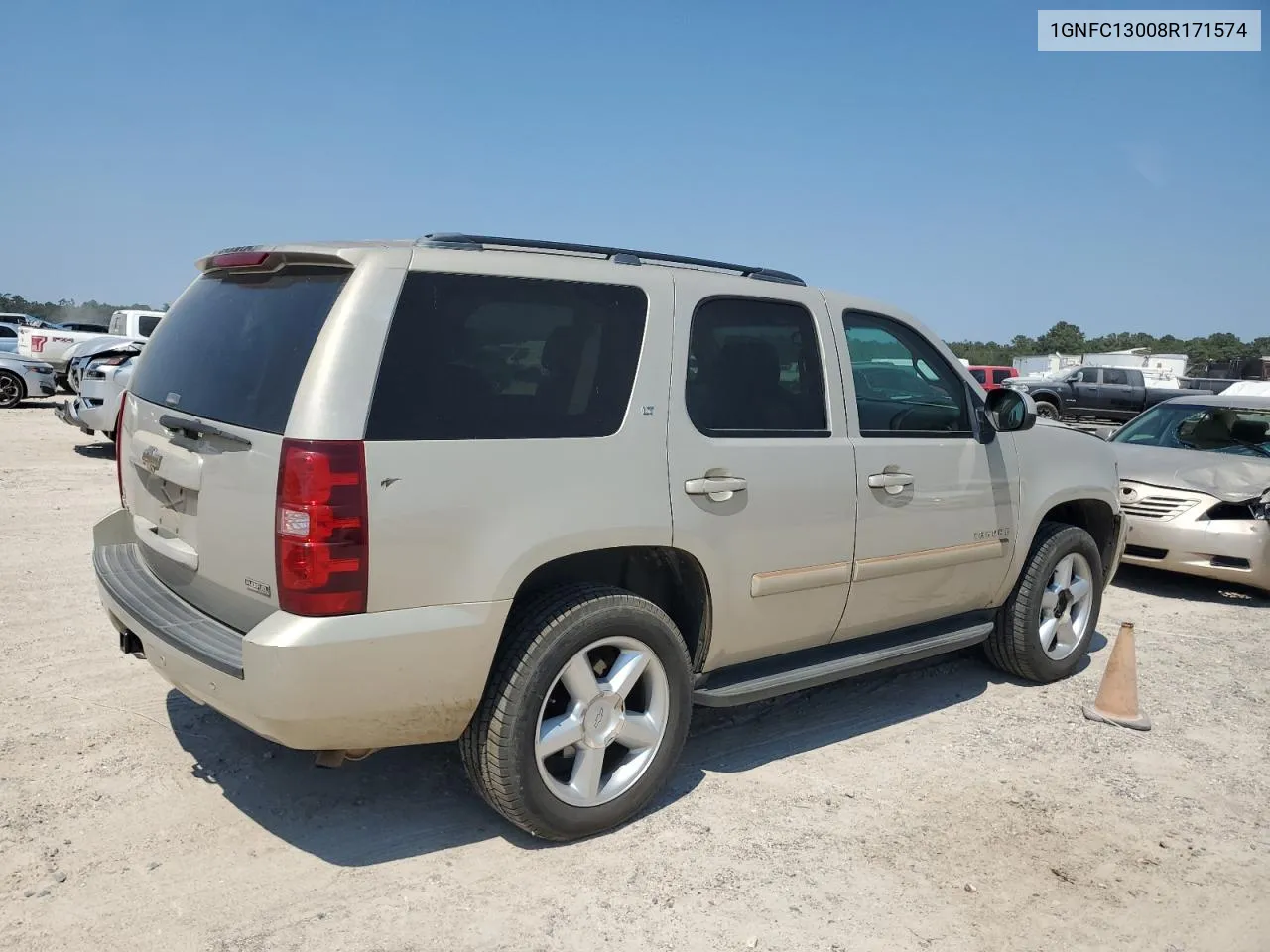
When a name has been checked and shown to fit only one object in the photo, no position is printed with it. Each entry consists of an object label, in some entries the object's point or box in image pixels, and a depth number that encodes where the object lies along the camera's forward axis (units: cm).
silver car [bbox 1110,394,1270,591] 732
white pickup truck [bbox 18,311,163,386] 1990
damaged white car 1206
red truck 2877
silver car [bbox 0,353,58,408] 1948
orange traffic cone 489
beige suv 294
